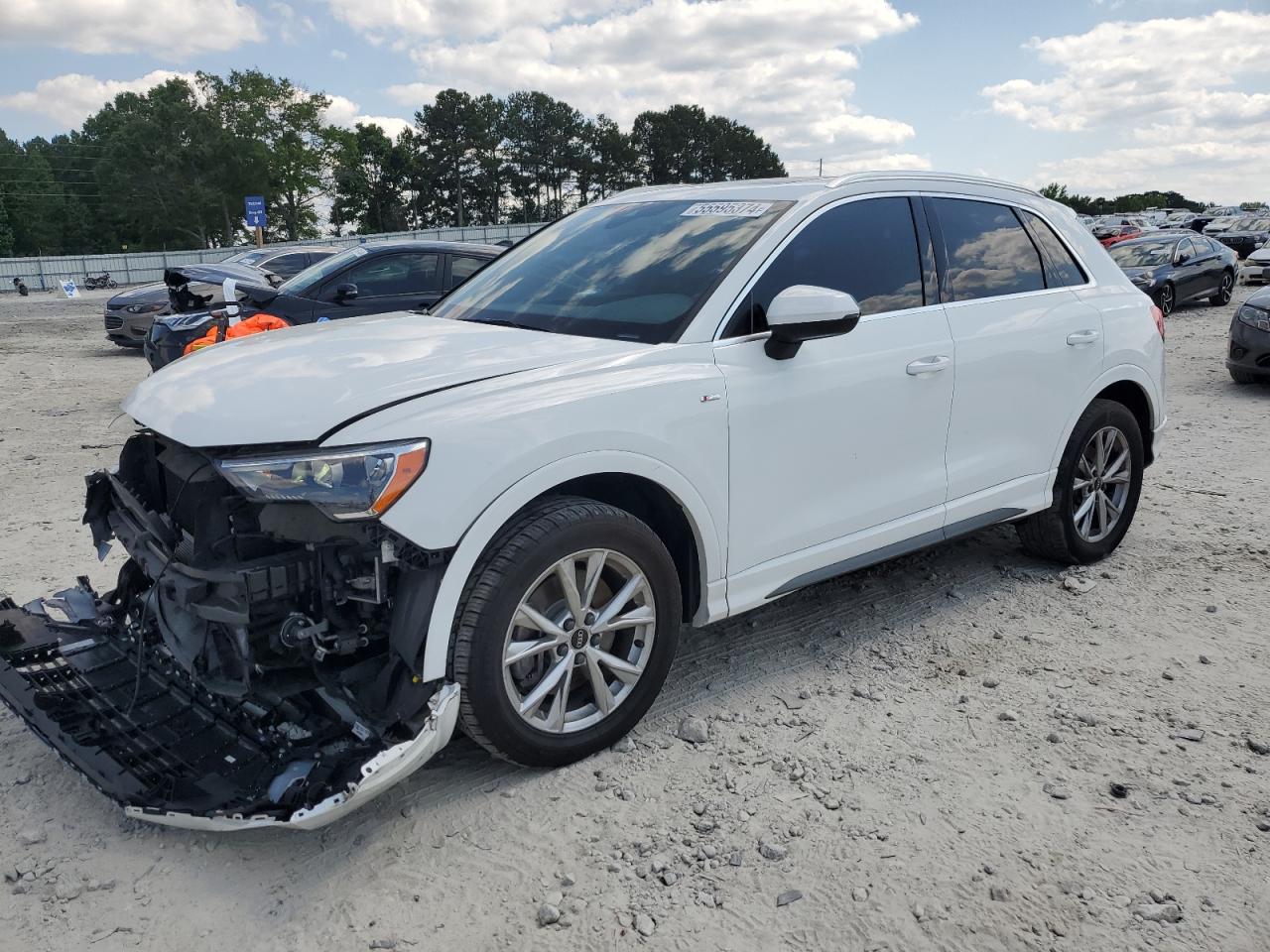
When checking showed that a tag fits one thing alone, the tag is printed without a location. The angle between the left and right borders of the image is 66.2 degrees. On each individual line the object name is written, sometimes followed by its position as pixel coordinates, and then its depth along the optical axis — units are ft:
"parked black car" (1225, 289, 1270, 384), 33.01
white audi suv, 8.91
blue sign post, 117.29
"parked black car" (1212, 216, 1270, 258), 110.83
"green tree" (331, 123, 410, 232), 292.14
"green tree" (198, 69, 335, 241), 217.15
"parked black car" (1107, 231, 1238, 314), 58.59
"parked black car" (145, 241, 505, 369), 29.12
